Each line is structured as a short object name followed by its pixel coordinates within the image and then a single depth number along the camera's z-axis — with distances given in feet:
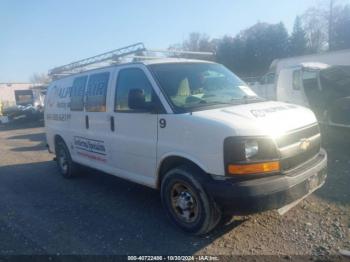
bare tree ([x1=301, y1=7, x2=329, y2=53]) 131.75
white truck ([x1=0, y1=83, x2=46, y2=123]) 69.62
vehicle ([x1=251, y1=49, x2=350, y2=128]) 29.45
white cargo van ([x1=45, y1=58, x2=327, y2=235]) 10.85
